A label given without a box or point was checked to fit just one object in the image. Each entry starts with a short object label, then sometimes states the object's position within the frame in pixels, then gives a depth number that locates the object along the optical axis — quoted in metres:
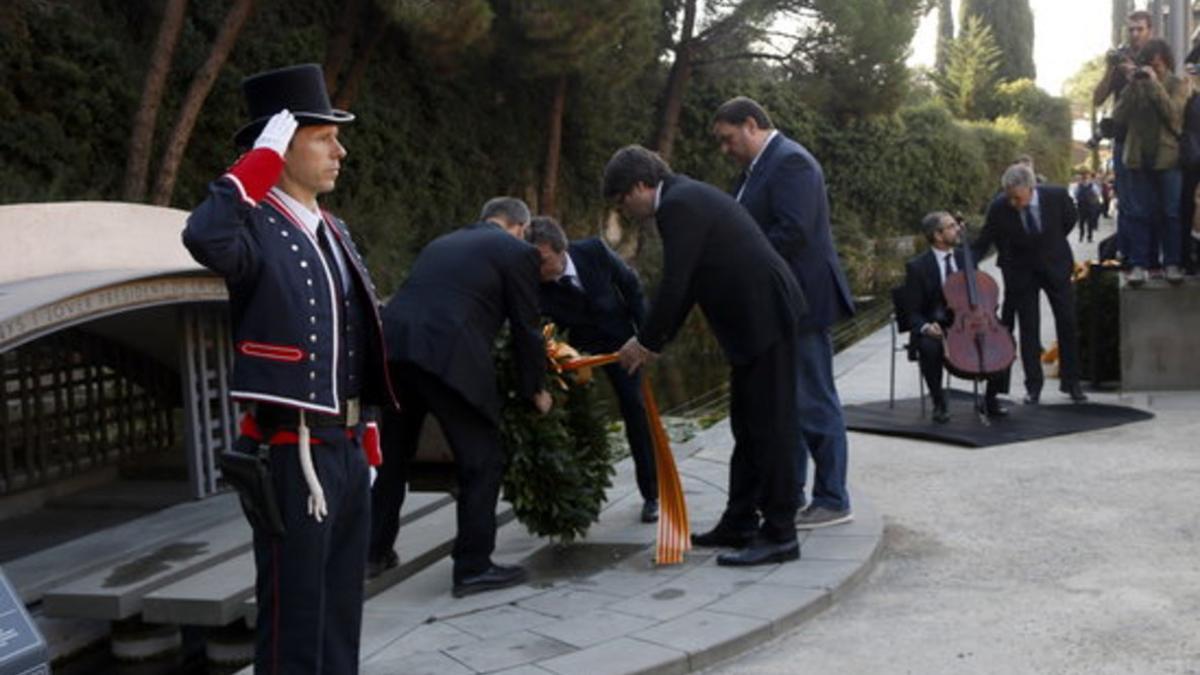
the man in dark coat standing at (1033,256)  9.84
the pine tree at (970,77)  45.16
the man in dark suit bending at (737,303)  5.64
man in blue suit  6.19
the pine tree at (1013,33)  51.16
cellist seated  9.40
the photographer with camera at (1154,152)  10.09
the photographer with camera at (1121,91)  10.35
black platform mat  8.80
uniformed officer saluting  3.49
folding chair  9.49
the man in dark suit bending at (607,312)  6.78
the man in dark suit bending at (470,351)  5.43
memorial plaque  3.08
